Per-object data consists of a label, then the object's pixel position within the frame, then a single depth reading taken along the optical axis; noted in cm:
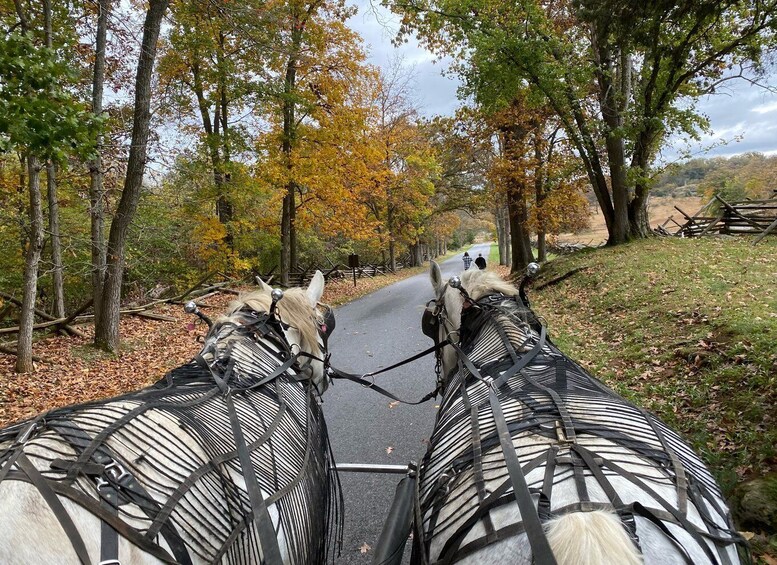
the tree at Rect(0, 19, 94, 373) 368
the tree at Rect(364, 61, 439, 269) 2372
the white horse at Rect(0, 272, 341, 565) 106
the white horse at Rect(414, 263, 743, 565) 106
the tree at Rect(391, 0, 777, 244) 973
